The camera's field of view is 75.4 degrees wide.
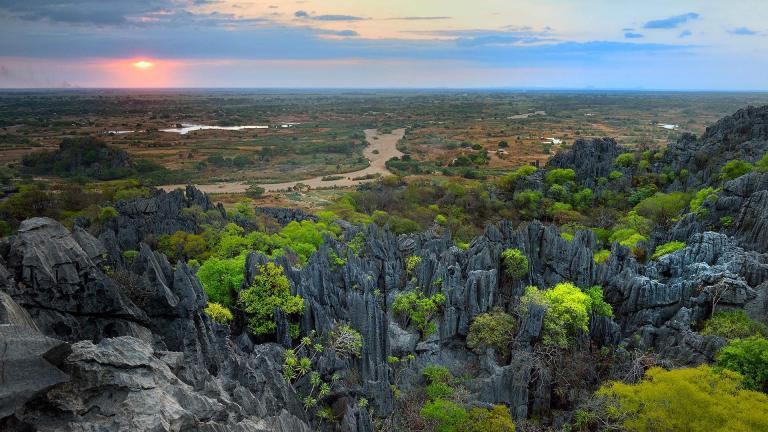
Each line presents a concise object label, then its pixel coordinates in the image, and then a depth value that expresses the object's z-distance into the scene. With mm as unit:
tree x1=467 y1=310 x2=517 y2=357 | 27109
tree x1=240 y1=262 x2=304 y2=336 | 26250
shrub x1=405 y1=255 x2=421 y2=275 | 34719
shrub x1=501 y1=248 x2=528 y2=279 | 32750
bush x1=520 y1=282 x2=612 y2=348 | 26812
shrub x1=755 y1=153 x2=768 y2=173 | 53031
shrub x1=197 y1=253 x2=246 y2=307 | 28312
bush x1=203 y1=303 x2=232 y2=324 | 24406
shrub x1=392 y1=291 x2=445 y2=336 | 29139
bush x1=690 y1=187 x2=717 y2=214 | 46000
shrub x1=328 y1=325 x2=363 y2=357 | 24547
